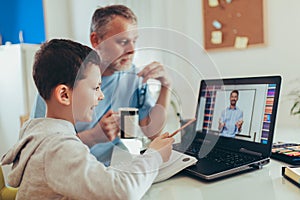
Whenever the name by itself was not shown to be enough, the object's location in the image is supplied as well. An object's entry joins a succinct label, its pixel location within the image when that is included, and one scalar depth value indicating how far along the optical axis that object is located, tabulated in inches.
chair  38.6
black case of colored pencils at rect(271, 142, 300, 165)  33.3
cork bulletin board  75.5
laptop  31.1
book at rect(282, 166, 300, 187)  25.6
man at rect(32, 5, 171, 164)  31.7
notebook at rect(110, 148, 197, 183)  28.7
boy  22.1
